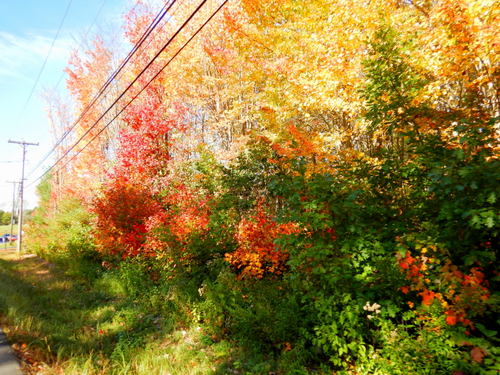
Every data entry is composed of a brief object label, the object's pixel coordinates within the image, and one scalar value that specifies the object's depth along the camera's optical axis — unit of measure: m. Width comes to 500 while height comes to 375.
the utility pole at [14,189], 37.08
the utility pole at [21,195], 25.85
